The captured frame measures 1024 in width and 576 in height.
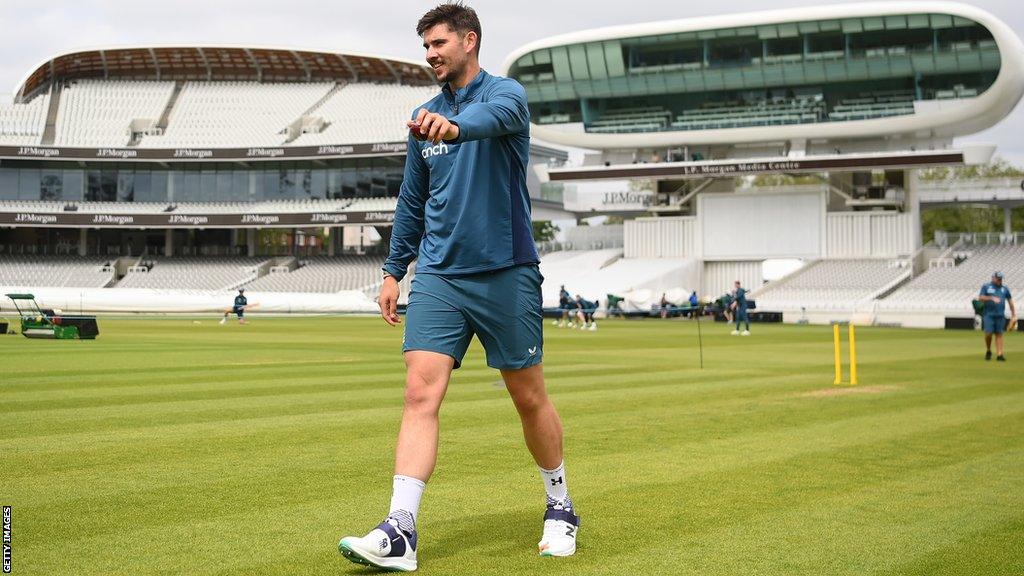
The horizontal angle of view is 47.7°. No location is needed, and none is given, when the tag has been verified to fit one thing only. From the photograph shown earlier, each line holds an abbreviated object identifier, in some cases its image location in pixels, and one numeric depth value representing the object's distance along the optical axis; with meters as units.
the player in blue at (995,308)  23.56
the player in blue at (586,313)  44.12
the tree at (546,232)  123.06
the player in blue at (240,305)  45.25
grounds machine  29.97
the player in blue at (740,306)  39.91
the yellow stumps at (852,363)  16.23
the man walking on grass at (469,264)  5.54
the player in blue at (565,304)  45.72
